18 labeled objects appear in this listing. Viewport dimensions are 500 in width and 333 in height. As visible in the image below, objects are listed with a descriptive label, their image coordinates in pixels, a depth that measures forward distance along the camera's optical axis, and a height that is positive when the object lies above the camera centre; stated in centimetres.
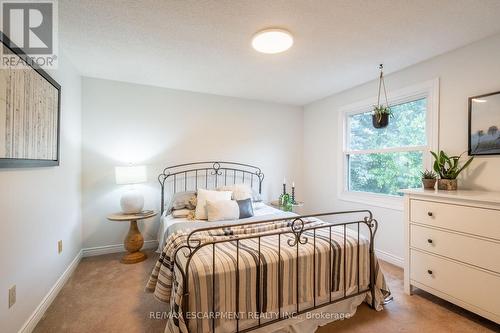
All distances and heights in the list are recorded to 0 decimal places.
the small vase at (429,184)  230 -17
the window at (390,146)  266 +27
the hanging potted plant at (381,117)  249 +54
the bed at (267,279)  144 -80
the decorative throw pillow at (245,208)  277 -51
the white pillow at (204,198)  272 -40
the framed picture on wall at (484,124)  204 +39
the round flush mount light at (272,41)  199 +113
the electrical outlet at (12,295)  151 -87
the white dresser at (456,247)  171 -66
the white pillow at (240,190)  320 -35
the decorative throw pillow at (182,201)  300 -47
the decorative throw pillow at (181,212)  280 -58
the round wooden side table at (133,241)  290 -97
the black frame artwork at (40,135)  148 +26
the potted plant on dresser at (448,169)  220 -2
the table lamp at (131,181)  290 -21
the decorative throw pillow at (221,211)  261 -52
